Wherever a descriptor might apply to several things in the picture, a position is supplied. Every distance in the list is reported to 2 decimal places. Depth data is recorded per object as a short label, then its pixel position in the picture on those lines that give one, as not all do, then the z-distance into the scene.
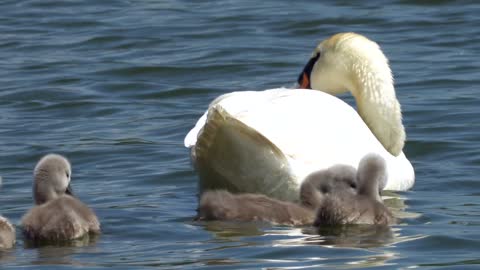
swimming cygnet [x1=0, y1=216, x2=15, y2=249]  15.91
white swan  17.59
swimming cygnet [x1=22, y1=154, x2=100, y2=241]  16.44
